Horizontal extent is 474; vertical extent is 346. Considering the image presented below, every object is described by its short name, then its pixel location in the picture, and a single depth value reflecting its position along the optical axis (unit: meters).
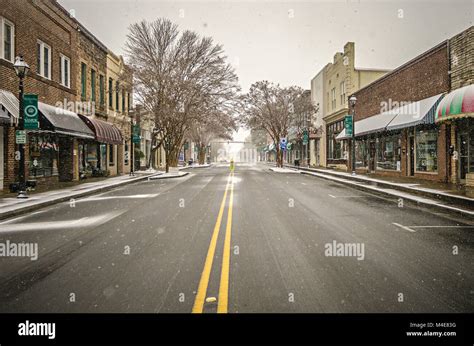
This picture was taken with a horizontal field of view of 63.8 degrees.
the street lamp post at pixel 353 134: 25.32
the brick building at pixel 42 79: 16.98
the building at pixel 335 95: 38.28
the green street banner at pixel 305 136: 42.95
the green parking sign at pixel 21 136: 14.20
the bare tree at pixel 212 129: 37.44
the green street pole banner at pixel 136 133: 33.76
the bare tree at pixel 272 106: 46.78
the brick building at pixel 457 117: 15.96
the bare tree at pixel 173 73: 31.59
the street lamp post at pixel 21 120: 14.30
